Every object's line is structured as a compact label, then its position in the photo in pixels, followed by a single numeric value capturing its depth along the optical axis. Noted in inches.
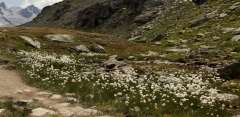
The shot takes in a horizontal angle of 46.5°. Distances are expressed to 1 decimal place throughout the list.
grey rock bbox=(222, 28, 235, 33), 1470.7
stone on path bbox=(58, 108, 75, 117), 397.7
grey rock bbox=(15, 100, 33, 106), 447.2
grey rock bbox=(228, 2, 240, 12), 1877.5
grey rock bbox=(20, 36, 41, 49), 1461.2
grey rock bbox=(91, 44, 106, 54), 1576.5
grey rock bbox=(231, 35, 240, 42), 1257.3
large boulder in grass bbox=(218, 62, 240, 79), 651.8
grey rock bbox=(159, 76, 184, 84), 588.6
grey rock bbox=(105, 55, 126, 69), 909.2
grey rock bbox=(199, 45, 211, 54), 1128.0
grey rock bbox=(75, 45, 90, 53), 1534.2
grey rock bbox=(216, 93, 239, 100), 447.6
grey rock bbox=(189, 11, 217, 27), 1935.3
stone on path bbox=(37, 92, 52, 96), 533.6
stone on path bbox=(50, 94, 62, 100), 505.0
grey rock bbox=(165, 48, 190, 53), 1331.7
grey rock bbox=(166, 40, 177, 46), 1643.7
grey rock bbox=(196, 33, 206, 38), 1588.0
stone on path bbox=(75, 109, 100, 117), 385.7
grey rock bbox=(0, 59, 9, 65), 918.6
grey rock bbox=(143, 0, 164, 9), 3243.1
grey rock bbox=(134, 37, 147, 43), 2186.9
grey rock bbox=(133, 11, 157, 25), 3055.6
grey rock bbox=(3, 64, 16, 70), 840.4
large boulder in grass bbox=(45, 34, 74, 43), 1676.9
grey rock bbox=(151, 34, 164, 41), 2016.2
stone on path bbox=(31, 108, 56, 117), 396.5
